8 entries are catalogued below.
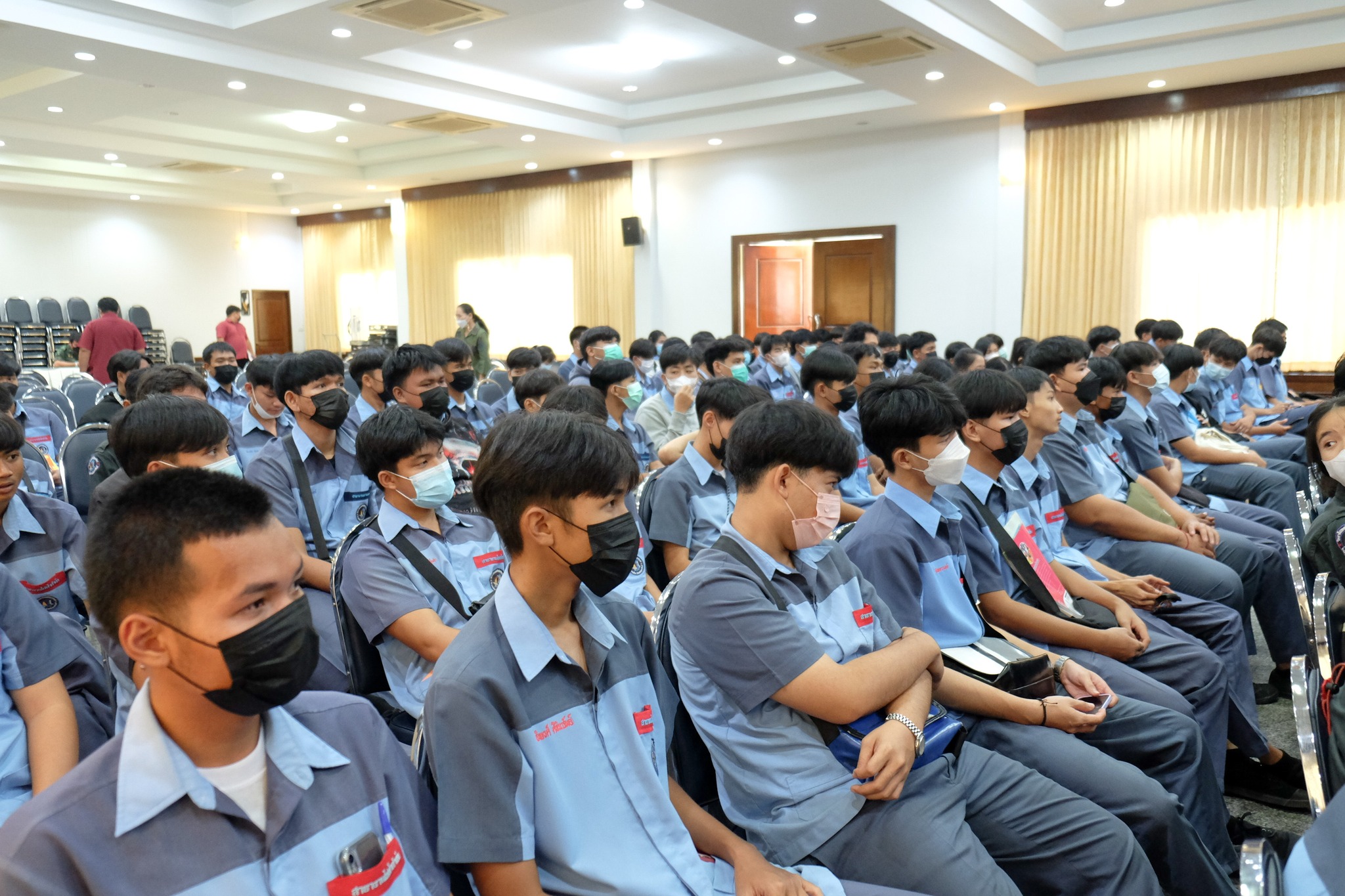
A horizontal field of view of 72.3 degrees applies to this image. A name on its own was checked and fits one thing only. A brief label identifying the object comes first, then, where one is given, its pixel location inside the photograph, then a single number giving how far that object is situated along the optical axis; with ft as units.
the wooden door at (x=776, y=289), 40.06
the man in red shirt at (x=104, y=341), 34.96
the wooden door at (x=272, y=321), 59.11
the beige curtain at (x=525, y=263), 43.34
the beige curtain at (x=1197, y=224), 28.60
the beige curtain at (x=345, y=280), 55.47
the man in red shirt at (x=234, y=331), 45.60
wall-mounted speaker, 41.34
